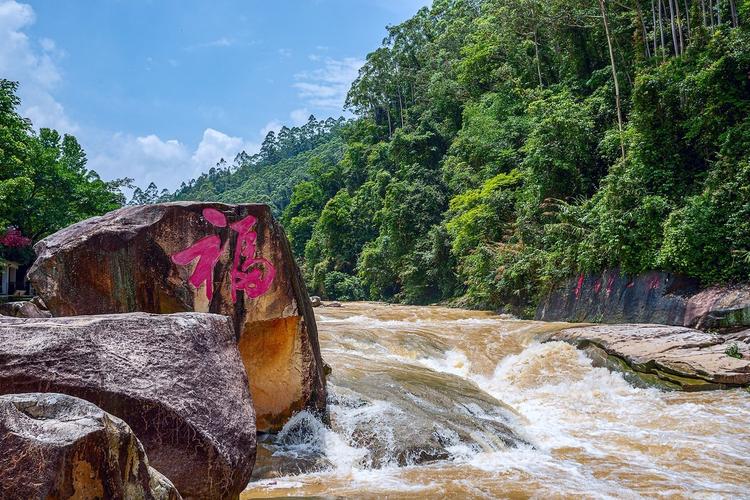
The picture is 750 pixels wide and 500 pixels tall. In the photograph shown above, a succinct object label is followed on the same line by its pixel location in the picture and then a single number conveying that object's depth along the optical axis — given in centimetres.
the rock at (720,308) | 1015
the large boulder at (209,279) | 507
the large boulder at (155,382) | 291
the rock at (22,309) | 1405
